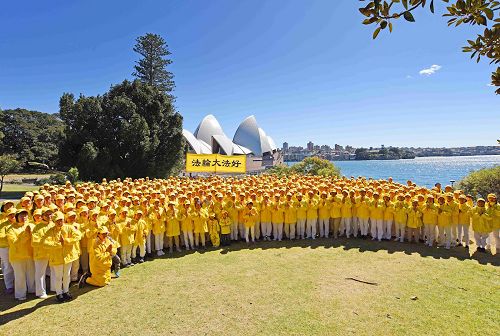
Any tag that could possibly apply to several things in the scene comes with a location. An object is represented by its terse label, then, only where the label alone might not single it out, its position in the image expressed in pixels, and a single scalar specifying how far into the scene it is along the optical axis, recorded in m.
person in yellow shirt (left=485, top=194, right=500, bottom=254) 7.72
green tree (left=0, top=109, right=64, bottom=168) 46.06
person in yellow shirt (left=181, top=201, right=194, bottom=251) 8.30
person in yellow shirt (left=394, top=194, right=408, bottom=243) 8.59
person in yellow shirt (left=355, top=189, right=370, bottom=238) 9.10
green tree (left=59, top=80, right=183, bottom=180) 20.55
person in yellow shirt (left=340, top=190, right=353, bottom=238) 9.21
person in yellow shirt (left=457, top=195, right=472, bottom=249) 8.06
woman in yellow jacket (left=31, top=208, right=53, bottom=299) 5.28
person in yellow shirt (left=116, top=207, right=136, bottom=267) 6.92
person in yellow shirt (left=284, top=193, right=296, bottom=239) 9.12
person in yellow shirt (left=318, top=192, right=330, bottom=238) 9.30
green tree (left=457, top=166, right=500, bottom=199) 13.81
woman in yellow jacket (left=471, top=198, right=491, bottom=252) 7.66
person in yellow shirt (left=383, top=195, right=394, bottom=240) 8.82
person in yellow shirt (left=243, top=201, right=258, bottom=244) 8.88
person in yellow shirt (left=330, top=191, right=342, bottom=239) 9.24
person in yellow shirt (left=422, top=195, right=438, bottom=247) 8.25
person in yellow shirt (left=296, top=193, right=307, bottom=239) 9.17
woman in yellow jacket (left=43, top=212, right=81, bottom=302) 5.32
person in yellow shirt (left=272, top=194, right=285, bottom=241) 9.11
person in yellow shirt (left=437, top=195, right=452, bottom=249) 8.10
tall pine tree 35.62
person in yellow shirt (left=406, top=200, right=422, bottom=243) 8.40
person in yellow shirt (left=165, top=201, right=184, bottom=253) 8.07
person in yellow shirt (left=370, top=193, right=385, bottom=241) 8.88
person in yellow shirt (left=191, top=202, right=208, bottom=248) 8.37
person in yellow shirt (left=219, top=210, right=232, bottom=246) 8.68
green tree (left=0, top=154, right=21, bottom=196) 20.78
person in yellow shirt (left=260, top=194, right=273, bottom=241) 9.17
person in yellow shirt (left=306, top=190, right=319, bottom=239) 9.18
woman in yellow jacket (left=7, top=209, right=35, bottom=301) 5.38
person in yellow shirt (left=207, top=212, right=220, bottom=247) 8.60
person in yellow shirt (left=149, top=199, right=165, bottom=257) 7.84
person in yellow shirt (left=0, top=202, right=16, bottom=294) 5.52
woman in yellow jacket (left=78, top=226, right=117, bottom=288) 5.90
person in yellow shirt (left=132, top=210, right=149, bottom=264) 7.23
